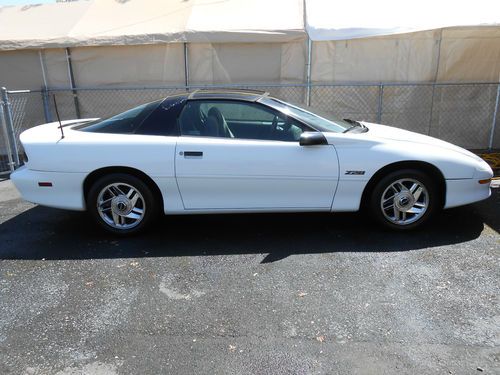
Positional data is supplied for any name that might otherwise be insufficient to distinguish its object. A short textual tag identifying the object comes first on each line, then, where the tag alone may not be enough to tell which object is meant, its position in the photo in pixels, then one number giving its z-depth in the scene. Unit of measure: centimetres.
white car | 423
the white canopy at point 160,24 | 829
